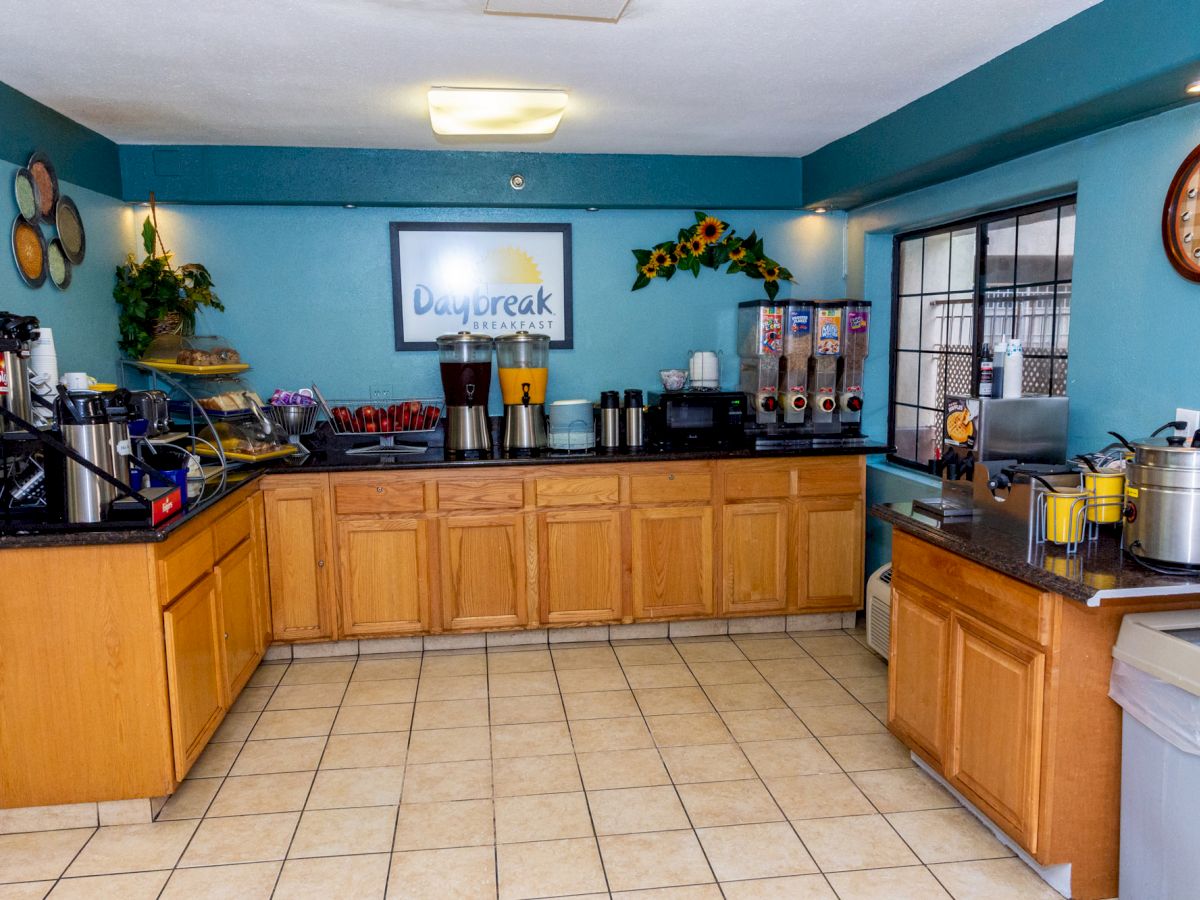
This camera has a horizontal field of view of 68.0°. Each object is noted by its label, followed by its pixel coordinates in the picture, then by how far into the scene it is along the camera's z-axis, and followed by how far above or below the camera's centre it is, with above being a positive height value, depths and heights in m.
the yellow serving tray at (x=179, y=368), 3.87 -0.04
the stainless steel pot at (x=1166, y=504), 2.09 -0.38
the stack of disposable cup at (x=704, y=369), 4.59 -0.08
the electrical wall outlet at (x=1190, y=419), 2.57 -0.21
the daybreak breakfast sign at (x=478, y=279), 4.49 +0.39
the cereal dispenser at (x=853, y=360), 4.38 -0.05
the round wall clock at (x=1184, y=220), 2.55 +0.36
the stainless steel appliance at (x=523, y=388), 4.23 -0.16
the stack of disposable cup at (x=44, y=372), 2.97 -0.04
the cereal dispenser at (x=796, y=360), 4.37 -0.04
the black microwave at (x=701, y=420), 4.32 -0.33
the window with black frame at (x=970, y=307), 3.40 +0.18
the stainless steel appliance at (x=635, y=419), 4.28 -0.31
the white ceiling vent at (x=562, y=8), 2.29 +0.90
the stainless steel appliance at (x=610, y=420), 4.29 -0.32
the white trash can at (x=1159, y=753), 1.90 -0.91
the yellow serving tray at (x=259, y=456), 3.80 -0.42
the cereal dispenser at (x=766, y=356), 4.39 -0.02
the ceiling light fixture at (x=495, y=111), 3.20 +0.90
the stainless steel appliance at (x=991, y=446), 2.70 -0.31
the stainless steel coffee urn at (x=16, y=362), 2.72 +0.00
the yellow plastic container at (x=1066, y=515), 2.35 -0.44
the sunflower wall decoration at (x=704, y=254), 4.66 +0.52
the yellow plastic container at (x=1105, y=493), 2.41 -0.40
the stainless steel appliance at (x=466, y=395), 4.20 -0.19
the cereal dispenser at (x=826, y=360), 4.37 -0.05
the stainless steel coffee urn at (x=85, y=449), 2.56 -0.26
